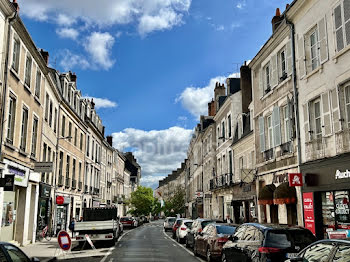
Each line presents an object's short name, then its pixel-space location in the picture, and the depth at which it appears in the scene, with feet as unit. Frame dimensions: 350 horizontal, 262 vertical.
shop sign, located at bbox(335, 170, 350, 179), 40.37
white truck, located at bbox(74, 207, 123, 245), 64.75
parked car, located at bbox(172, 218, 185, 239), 85.49
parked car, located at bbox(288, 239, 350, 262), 18.79
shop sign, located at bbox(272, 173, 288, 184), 56.18
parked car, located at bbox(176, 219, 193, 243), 74.26
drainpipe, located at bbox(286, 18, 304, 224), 51.93
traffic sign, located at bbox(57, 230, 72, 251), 45.47
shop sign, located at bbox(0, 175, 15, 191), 48.24
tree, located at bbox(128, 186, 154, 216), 256.32
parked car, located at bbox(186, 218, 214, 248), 58.08
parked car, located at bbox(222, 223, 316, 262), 28.55
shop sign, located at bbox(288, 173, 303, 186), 49.96
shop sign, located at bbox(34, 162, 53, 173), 67.97
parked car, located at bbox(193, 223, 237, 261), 43.36
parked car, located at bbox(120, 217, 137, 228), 151.84
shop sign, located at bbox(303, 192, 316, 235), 48.11
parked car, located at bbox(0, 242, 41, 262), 19.77
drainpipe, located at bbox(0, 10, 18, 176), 51.31
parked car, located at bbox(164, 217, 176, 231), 125.29
